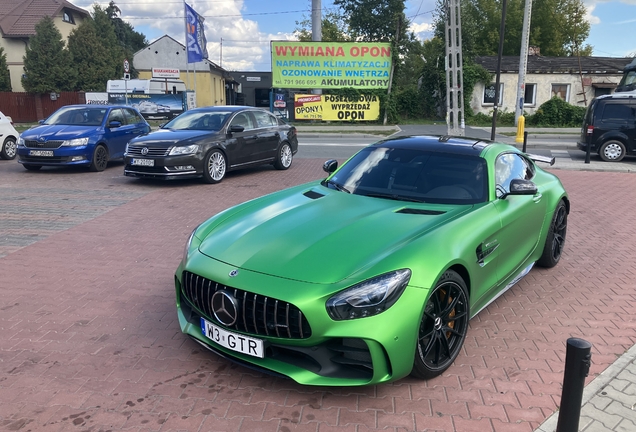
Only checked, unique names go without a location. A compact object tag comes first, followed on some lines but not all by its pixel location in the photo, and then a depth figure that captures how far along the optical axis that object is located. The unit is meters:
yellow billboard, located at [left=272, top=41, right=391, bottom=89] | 29.47
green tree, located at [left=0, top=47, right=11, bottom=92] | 41.88
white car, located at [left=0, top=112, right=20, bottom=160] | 13.91
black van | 14.66
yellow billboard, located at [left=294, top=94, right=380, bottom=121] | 29.70
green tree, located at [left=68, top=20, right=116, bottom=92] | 41.09
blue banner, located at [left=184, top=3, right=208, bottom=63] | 27.76
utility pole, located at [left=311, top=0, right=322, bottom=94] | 30.11
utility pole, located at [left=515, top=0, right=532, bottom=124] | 21.34
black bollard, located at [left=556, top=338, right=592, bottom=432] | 2.28
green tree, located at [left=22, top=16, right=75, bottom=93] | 37.78
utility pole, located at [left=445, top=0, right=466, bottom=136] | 18.44
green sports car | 2.95
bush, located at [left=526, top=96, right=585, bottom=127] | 28.00
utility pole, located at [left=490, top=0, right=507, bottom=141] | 16.28
